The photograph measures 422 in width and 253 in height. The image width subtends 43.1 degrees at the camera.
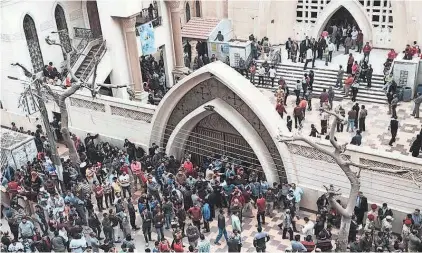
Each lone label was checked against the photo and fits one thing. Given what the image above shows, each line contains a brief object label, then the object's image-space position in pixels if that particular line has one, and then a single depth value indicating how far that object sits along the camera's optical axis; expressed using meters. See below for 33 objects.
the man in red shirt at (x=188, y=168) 17.84
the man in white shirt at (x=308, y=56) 26.58
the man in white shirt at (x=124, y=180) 17.59
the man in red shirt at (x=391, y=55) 25.38
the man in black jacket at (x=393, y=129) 20.00
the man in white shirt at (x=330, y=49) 26.53
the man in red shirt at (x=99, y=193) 17.25
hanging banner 25.23
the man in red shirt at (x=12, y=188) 17.97
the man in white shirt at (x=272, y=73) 26.02
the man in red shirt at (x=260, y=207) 15.87
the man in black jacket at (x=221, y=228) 15.16
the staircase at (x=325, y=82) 24.38
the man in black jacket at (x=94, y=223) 15.82
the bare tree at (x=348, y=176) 12.98
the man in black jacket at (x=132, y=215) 16.05
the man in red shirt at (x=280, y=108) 22.03
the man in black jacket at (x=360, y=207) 15.30
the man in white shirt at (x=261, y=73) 26.22
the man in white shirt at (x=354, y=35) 27.58
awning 30.58
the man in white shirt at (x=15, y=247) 14.69
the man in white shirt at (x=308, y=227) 14.64
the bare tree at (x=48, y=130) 17.72
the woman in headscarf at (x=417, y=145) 18.83
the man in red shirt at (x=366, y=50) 25.97
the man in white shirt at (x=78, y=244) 14.62
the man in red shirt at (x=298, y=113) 21.67
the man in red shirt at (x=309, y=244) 13.91
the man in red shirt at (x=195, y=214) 15.68
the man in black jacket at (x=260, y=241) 14.46
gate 18.23
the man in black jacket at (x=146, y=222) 15.67
